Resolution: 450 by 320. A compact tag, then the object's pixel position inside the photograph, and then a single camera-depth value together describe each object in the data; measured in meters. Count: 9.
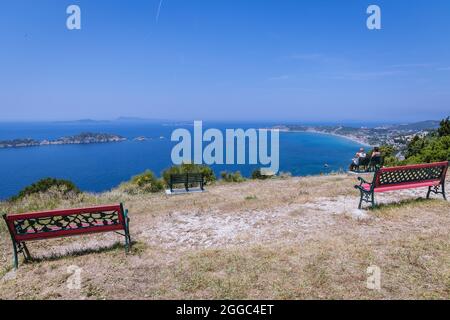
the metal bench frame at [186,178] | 11.66
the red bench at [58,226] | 4.54
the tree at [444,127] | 31.48
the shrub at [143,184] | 15.11
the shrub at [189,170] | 21.81
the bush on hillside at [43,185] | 20.09
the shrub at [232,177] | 18.44
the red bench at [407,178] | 6.52
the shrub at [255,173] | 27.48
